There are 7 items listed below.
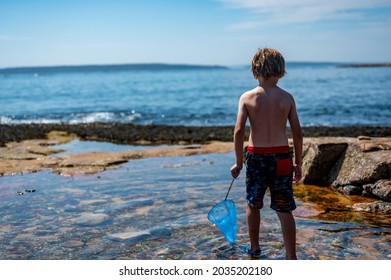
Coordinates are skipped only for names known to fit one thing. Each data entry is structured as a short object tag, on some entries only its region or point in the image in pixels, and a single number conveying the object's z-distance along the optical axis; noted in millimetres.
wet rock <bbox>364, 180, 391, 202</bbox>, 7238
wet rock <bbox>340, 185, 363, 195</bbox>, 7932
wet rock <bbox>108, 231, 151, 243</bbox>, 5664
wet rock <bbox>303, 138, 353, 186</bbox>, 8883
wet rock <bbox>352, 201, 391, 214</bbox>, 6781
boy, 4457
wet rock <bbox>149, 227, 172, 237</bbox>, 5824
